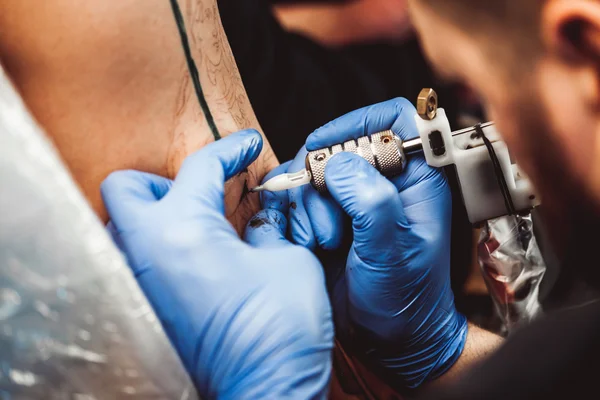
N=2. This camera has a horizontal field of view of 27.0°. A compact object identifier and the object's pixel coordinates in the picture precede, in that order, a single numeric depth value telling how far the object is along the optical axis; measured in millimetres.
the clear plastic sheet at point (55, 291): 558
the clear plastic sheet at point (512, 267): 710
